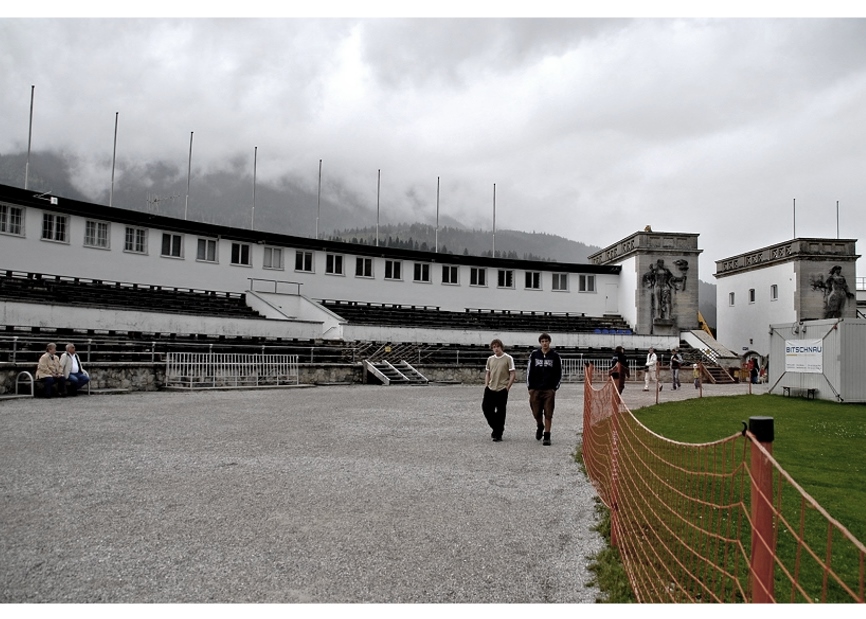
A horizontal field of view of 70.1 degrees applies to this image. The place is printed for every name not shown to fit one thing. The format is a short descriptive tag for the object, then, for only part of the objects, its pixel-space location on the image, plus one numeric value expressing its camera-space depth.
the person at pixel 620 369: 20.03
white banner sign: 20.83
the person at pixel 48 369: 16.28
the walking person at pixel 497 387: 10.73
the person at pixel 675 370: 26.55
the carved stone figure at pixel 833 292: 43.50
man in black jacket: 10.45
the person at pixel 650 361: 23.95
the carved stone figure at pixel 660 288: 43.53
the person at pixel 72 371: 17.00
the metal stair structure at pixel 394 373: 25.86
